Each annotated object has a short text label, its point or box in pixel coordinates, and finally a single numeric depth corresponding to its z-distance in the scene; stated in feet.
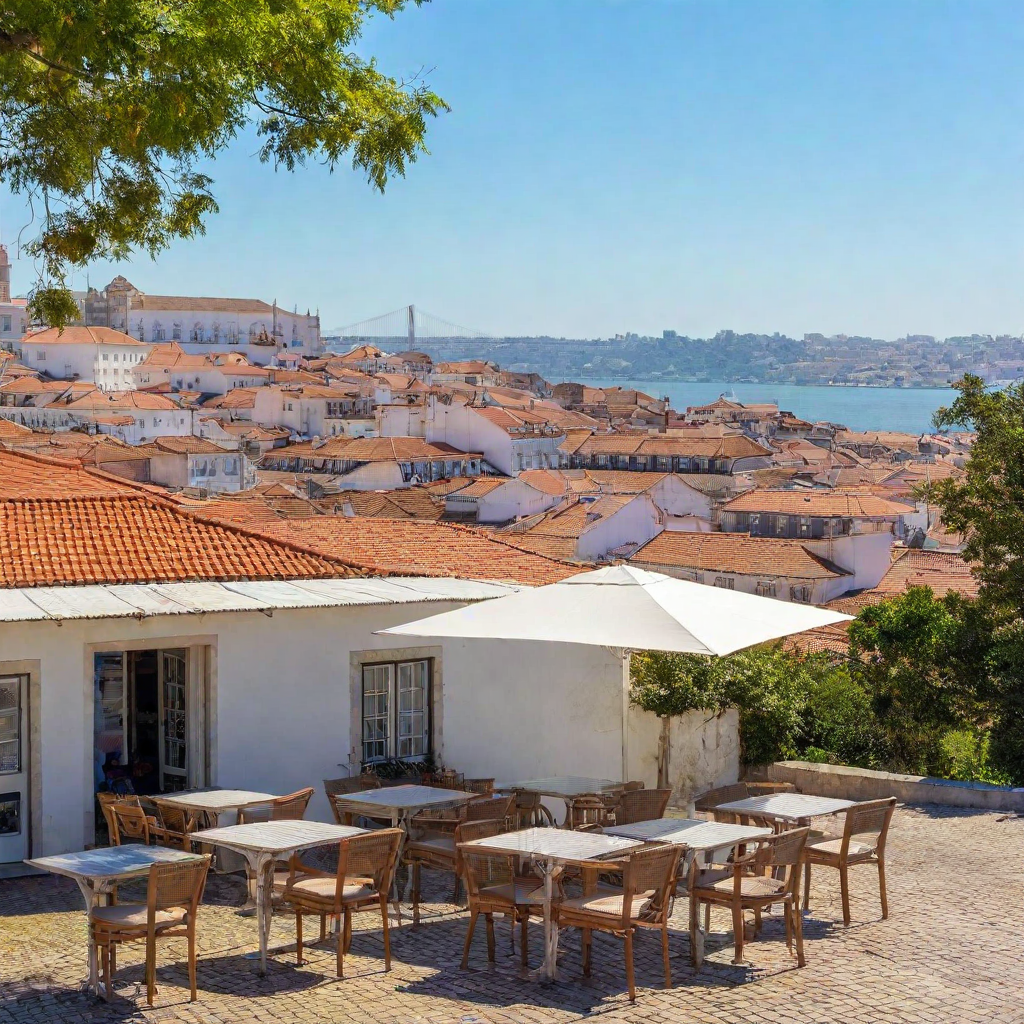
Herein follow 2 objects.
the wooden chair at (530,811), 31.01
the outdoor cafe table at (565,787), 31.04
